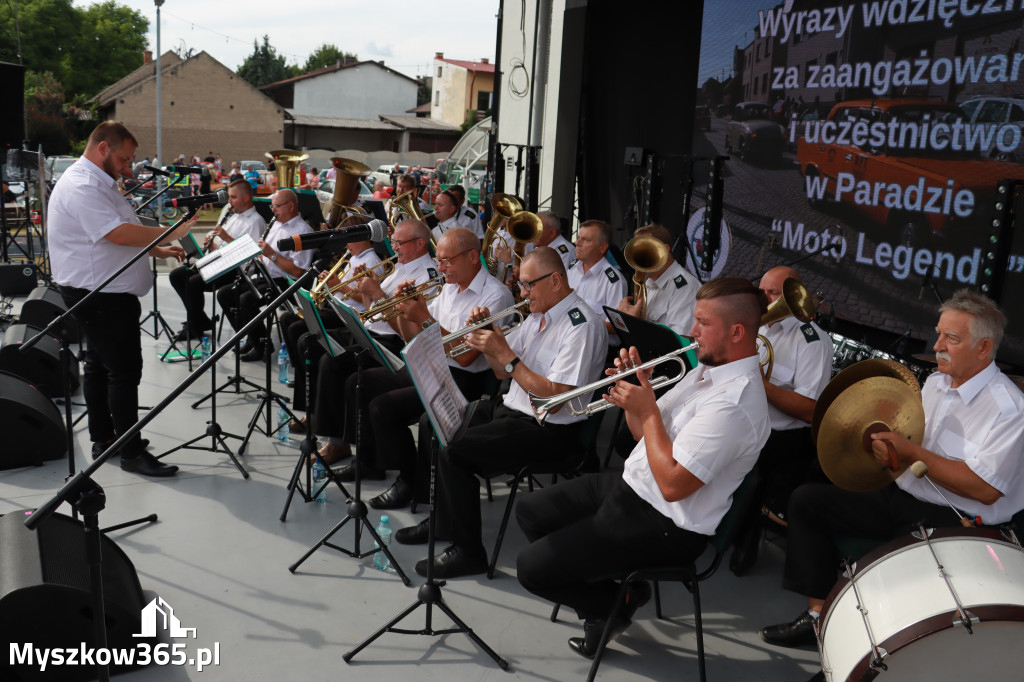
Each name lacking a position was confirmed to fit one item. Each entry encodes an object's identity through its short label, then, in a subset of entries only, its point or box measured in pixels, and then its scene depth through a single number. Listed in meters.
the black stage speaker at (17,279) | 8.67
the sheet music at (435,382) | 3.02
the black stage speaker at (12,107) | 9.12
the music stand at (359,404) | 3.55
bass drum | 2.28
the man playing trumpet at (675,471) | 2.69
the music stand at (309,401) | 4.05
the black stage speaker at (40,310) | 6.72
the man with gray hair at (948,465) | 2.81
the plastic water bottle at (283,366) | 7.04
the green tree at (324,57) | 89.62
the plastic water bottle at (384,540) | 3.92
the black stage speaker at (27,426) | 4.73
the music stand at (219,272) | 4.32
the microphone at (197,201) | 4.55
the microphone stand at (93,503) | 2.13
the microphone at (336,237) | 2.78
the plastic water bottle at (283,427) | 5.58
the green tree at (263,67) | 81.97
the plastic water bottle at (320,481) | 4.61
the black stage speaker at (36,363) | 5.75
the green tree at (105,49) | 47.25
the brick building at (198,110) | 41.62
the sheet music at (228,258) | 4.30
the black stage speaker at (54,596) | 2.65
